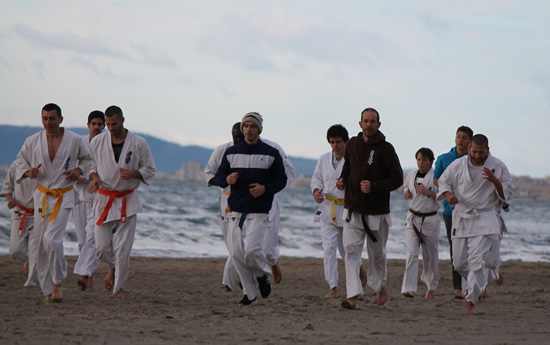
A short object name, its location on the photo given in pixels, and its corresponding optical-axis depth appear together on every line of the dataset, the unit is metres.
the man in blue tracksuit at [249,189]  17.89
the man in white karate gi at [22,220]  22.17
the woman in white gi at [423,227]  22.11
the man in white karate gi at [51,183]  18.23
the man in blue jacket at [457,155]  21.25
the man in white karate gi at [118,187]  19.41
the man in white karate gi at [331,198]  21.55
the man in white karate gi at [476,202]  17.66
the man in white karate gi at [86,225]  21.37
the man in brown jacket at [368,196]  17.94
